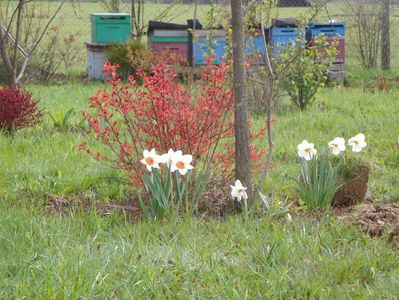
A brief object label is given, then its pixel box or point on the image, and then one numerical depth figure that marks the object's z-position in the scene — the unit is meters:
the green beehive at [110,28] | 14.75
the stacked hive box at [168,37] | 14.70
